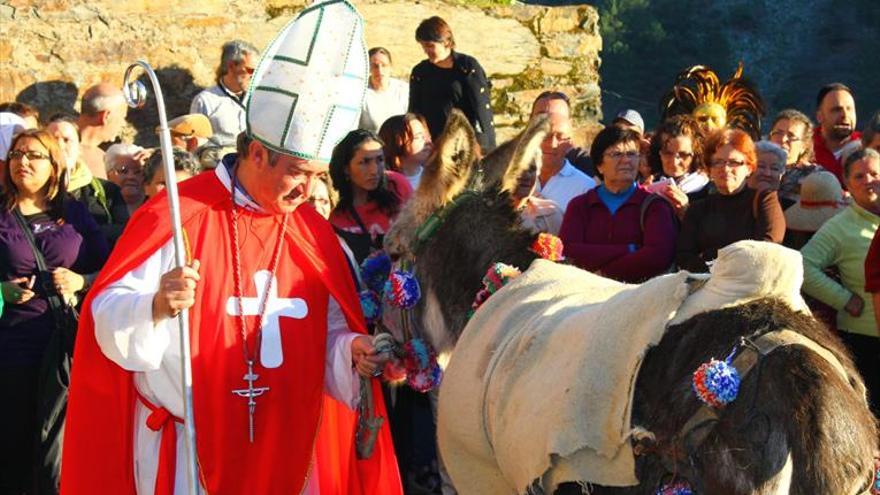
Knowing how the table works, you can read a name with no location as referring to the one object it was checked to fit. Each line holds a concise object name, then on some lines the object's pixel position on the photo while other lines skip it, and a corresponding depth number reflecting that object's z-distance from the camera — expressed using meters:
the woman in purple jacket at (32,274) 6.87
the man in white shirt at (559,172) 8.09
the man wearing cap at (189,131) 8.98
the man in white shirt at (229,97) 9.48
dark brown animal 3.35
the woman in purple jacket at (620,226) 6.84
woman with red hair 6.97
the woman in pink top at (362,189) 7.31
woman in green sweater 7.13
